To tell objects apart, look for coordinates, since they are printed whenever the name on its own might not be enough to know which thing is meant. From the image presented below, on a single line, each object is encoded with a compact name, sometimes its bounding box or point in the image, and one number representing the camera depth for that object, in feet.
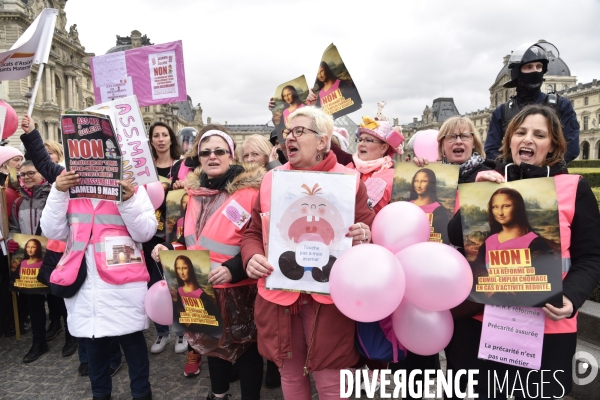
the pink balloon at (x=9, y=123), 12.86
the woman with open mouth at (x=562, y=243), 6.57
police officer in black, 12.05
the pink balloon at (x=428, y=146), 12.58
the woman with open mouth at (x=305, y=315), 7.72
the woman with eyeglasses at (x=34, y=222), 15.01
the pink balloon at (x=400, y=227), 7.76
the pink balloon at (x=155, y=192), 13.56
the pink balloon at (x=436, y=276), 6.54
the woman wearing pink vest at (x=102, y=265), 10.36
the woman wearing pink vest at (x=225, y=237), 9.71
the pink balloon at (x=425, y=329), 7.49
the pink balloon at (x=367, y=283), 6.51
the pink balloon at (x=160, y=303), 10.41
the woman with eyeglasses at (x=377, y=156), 10.87
